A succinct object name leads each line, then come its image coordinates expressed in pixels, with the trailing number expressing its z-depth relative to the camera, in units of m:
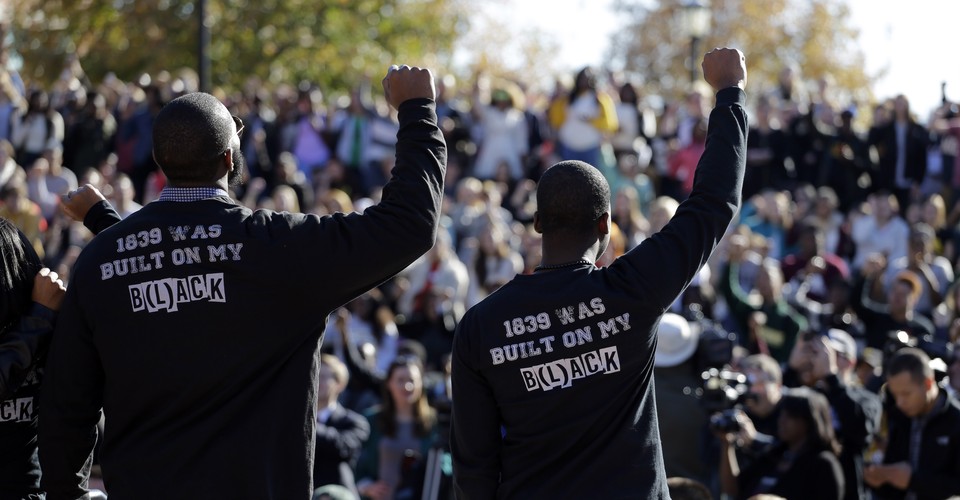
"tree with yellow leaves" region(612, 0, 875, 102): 37.50
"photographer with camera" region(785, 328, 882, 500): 7.09
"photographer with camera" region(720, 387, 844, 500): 6.71
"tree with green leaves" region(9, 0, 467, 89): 26.80
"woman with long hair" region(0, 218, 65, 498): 3.65
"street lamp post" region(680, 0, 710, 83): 20.22
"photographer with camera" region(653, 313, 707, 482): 7.32
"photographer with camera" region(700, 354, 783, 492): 6.56
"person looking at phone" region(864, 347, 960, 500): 6.45
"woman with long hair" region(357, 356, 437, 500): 8.67
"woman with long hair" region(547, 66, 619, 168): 15.74
